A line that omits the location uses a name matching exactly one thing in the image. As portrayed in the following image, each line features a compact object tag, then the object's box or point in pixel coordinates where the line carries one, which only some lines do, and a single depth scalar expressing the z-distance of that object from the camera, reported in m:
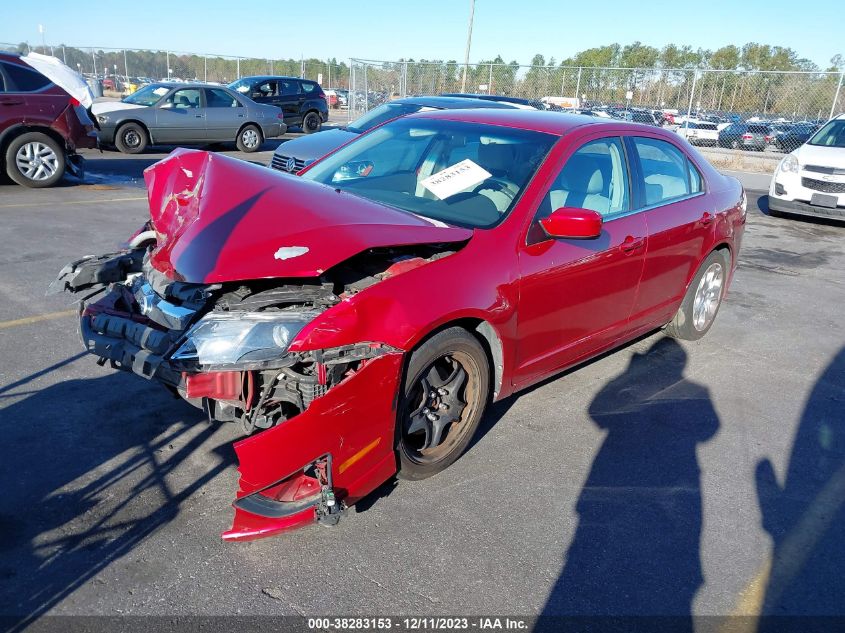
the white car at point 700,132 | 22.06
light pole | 24.81
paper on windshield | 3.96
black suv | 20.56
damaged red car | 2.84
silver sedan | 14.77
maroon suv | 9.97
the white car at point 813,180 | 11.33
